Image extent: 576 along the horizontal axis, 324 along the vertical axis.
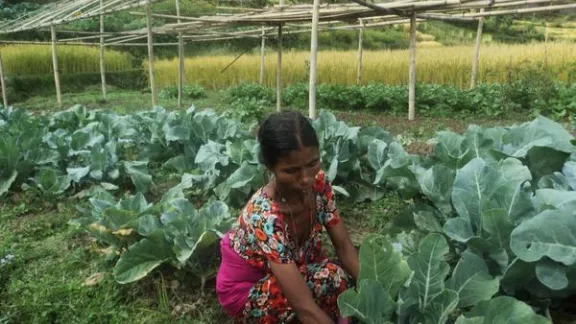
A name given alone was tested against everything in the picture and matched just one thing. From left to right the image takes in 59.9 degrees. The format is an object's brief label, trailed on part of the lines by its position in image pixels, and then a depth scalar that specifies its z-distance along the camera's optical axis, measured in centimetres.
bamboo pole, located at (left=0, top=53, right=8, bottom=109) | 976
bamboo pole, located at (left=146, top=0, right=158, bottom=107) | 656
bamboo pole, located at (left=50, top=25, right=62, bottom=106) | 921
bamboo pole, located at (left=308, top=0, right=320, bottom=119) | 480
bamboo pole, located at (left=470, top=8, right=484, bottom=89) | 851
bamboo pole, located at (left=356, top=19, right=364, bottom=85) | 1056
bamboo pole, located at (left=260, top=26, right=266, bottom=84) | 1189
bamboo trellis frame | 536
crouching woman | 177
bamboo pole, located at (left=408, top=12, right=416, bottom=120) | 644
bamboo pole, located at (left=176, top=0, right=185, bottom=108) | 923
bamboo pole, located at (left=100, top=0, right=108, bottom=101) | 1110
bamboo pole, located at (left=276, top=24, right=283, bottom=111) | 743
